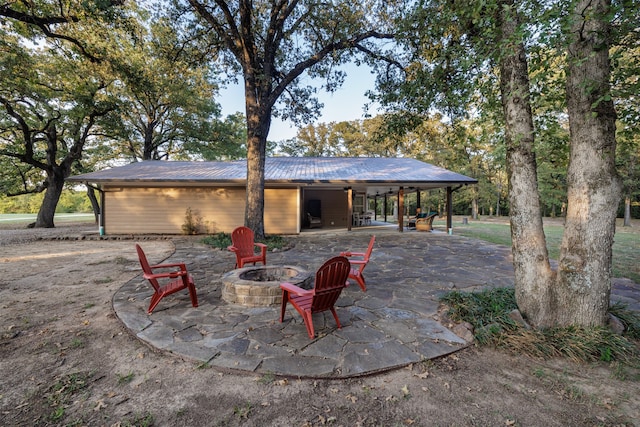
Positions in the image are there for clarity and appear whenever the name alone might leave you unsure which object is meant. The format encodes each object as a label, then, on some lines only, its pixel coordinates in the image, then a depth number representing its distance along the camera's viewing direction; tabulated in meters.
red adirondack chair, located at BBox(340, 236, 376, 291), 4.02
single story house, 10.80
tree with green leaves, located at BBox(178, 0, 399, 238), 7.27
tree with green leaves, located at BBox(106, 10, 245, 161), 8.46
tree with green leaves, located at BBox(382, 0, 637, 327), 2.31
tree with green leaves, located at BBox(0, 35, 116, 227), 10.85
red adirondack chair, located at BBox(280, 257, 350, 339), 2.61
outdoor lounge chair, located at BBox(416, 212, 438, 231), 12.16
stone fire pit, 3.52
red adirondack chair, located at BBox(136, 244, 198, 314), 3.14
